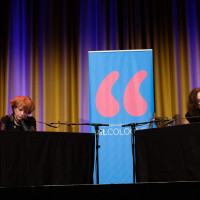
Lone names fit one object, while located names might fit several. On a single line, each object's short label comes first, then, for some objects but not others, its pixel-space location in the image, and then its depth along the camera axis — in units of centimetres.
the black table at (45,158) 430
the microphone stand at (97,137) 520
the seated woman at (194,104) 606
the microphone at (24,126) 599
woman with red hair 614
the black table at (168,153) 404
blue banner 754
